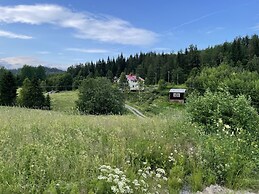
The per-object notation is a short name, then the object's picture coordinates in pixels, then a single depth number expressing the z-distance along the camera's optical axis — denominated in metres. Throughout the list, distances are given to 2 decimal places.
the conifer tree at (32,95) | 39.58
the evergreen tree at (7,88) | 40.37
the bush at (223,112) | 5.15
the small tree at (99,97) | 35.16
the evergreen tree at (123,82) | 69.13
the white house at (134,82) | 69.55
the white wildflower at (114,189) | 2.36
